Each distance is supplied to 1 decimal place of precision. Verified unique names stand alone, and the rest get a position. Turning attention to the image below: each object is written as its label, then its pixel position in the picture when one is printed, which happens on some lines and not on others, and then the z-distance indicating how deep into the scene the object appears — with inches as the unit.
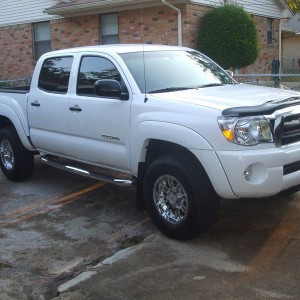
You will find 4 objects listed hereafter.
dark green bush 629.6
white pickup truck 172.7
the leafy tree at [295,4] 1139.9
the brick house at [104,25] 629.6
